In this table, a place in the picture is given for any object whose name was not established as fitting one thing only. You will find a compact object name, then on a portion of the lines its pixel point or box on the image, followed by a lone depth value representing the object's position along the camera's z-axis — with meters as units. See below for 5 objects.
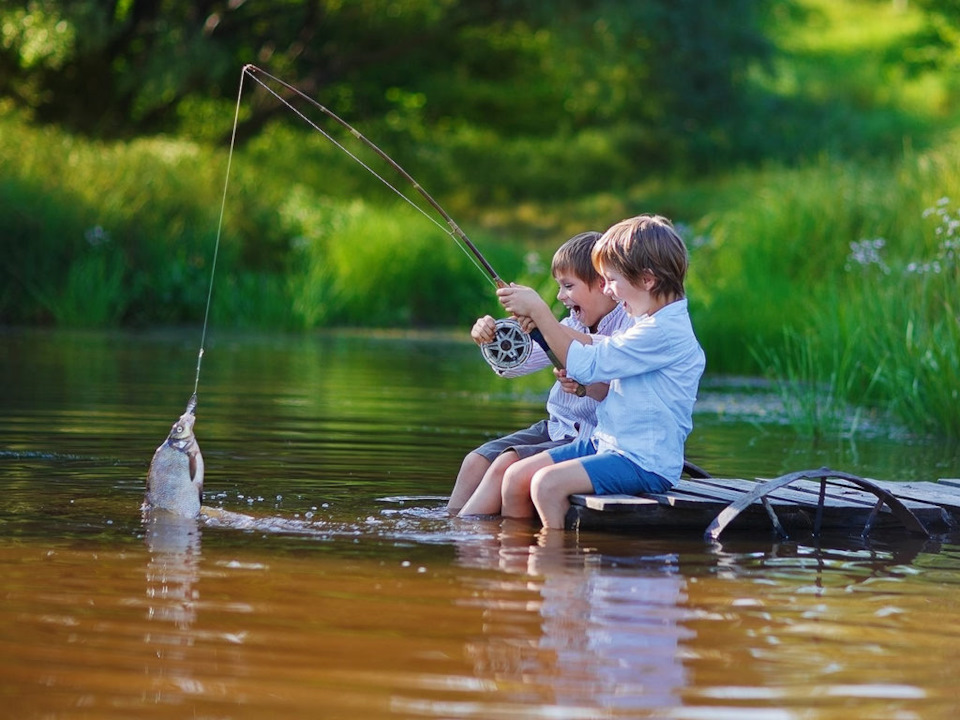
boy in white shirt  11.35
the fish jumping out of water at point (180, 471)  10.52
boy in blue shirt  10.55
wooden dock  10.56
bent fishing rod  10.92
